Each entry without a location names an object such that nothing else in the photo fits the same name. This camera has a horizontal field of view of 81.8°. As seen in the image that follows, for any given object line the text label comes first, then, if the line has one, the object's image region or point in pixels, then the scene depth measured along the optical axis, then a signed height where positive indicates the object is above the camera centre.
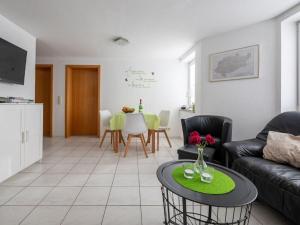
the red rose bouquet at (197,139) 1.35 -0.22
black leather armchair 2.24 -0.33
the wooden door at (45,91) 4.96 +0.55
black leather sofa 1.25 -0.51
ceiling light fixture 3.30 +1.36
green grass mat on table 1.05 -0.47
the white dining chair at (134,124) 3.15 -0.25
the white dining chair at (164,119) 4.02 -0.19
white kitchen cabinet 1.99 -0.34
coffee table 0.93 -0.48
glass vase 1.28 -0.40
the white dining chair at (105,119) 3.82 -0.19
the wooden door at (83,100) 5.04 +0.31
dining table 3.46 -0.27
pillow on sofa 1.58 -0.36
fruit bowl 3.62 +0.02
